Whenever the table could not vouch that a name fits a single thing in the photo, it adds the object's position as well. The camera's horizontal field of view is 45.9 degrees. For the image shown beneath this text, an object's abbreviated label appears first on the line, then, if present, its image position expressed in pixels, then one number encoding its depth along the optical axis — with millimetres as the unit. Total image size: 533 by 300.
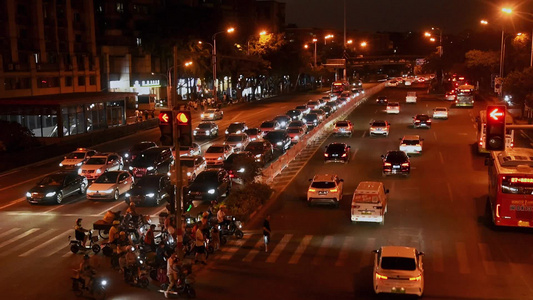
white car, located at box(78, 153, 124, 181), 37469
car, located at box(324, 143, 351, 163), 42344
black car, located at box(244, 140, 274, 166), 41875
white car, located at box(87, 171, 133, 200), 32375
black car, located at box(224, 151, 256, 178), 33425
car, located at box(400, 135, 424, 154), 44966
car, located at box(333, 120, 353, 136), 54188
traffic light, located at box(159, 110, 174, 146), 18594
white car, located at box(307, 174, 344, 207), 30594
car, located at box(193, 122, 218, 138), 55625
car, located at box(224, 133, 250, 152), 46375
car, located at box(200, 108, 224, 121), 70625
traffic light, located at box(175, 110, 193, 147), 18594
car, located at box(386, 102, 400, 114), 71625
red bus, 24859
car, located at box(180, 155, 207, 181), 36562
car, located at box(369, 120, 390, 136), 54188
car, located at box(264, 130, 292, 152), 47281
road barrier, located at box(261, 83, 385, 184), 35888
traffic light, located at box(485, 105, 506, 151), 14734
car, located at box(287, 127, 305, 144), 52375
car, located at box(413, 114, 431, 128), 59031
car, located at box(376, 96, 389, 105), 85125
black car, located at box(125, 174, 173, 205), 31219
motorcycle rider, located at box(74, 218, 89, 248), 23016
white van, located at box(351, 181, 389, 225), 27156
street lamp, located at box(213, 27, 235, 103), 74638
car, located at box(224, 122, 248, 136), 53562
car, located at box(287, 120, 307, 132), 53969
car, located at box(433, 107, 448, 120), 66062
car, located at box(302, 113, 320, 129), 61531
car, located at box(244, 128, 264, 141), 50938
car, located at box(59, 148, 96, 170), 40312
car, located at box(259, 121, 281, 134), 54938
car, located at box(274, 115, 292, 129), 59556
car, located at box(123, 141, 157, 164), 42031
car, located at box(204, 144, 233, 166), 41784
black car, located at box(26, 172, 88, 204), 31828
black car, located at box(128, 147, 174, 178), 37938
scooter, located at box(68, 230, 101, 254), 23188
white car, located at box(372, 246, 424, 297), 18000
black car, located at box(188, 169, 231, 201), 32062
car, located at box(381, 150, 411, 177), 37500
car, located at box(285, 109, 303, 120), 66900
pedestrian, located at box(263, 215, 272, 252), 23291
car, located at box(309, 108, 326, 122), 64975
